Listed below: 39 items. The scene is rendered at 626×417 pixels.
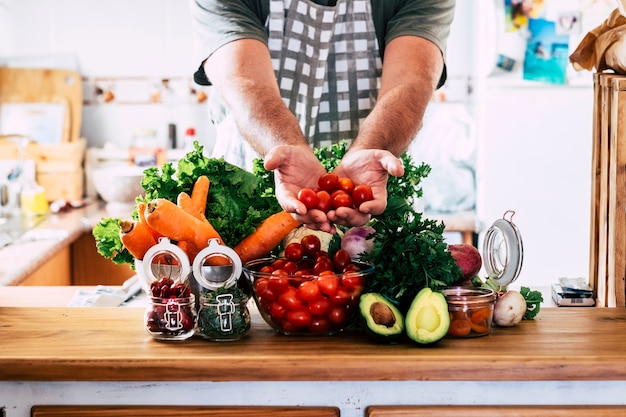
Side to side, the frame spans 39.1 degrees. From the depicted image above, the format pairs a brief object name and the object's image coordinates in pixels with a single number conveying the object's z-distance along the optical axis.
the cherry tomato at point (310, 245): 1.49
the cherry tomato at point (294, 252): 1.46
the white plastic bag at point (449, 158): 3.96
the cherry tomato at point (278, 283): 1.38
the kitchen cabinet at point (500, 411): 1.30
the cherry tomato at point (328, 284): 1.37
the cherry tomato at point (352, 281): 1.38
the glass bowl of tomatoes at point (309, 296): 1.37
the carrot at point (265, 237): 1.57
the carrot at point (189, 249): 1.47
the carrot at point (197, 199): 1.50
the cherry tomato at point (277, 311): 1.38
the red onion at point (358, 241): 1.54
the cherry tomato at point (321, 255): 1.46
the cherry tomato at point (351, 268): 1.42
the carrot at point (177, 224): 1.43
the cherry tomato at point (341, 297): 1.37
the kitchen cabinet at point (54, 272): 2.96
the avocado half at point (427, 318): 1.33
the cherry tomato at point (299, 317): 1.37
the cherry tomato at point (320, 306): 1.37
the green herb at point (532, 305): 1.52
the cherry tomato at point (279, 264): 1.44
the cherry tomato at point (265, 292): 1.39
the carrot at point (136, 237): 1.46
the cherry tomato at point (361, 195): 1.50
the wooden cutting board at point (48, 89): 4.10
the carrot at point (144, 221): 1.49
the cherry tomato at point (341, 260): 1.44
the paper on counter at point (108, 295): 2.12
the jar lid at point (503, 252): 1.49
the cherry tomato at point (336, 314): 1.38
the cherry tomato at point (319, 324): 1.39
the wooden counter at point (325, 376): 1.28
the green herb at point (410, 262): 1.38
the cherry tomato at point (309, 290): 1.36
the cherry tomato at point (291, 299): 1.37
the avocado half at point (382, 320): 1.35
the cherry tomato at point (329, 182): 1.54
